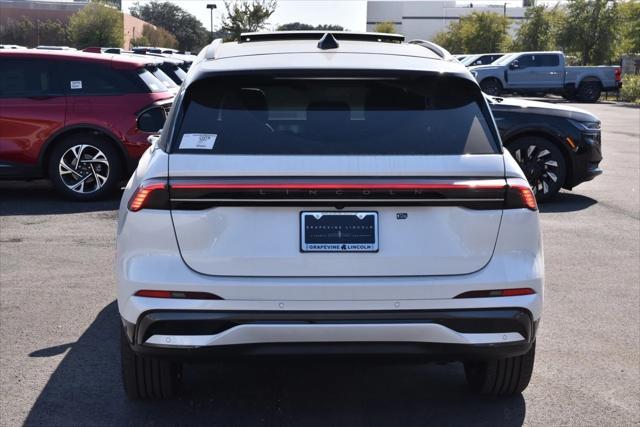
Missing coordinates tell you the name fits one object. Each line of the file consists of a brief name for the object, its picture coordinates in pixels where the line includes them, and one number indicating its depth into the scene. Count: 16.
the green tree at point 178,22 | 128.00
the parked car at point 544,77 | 39.75
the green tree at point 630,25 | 52.72
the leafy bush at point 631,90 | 41.44
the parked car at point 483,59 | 49.03
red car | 11.10
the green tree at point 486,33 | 76.56
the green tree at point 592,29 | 55.72
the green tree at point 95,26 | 77.44
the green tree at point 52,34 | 85.00
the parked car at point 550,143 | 11.38
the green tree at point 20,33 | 82.16
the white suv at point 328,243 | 3.90
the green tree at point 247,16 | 60.66
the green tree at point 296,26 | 103.84
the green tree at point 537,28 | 64.69
